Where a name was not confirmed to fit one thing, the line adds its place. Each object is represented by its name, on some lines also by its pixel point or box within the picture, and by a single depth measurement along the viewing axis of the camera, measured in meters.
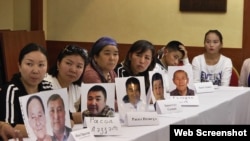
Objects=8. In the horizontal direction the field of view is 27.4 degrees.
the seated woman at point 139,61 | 3.56
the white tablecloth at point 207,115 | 2.62
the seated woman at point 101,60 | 3.32
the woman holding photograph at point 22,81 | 2.59
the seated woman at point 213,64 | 5.26
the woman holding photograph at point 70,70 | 2.98
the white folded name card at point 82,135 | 2.27
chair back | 5.41
